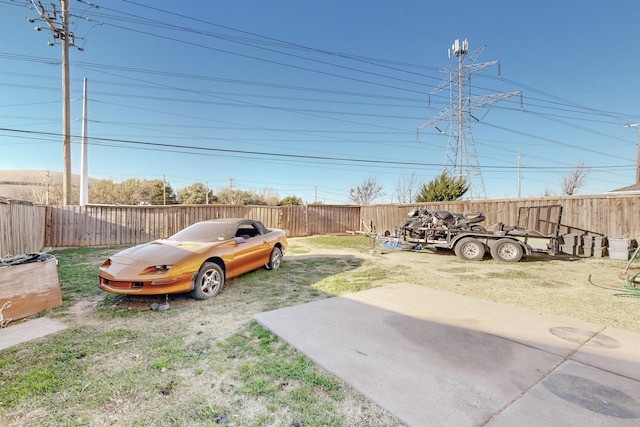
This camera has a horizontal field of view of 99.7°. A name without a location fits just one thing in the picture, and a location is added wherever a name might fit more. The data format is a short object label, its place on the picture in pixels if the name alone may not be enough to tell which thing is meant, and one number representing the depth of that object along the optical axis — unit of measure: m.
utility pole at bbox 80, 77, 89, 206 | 12.29
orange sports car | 3.72
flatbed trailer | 7.47
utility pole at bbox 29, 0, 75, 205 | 10.40
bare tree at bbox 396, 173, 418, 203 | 31.94
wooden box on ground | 3.27
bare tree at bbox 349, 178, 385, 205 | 33.94
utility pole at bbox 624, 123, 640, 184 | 13.43
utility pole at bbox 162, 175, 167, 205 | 29.77
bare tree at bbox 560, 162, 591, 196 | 32.09
